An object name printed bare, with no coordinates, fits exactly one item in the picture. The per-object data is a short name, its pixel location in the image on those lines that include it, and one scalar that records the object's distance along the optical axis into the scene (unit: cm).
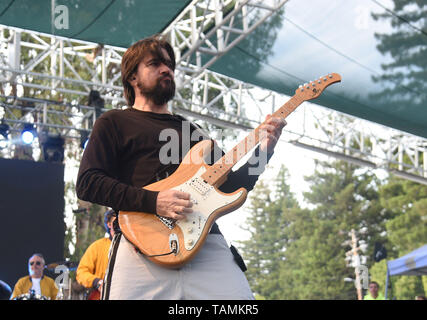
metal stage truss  802
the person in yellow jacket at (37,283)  754
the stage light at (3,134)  1032
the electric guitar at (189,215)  191
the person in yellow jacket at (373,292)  938
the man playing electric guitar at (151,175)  186
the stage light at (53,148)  1171
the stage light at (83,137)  1089
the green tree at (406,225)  2611
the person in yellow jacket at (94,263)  555
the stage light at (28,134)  1068
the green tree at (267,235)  4053
